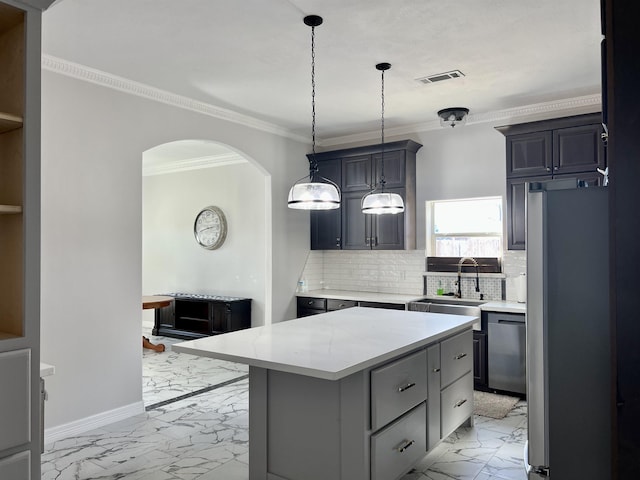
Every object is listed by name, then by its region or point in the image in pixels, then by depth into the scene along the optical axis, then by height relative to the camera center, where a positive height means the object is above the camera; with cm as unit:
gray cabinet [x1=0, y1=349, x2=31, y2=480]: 177 -61
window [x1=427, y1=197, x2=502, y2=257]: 532 +25
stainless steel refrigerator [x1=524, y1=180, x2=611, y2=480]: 132 -23
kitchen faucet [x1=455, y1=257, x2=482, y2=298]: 529 -26
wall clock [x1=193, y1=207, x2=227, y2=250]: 751 +37
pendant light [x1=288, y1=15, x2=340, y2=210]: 304 +36
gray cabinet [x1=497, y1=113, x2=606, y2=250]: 440 +89
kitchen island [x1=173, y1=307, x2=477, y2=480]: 237 -79
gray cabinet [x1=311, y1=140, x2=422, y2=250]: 555 +61
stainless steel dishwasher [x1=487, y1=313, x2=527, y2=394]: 445 -95
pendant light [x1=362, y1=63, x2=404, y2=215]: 366 +36
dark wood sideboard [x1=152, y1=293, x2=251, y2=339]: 687 -97
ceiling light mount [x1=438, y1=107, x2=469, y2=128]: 497 +140
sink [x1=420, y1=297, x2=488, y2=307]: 507 -55
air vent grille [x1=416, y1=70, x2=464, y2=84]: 396 +145
